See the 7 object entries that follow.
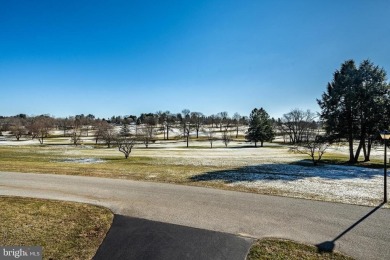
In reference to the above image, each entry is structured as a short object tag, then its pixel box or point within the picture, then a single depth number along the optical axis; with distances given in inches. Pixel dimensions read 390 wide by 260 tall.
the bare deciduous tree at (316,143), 1306.7
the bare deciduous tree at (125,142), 1542.7
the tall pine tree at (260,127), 3014.3
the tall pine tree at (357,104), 1246.3
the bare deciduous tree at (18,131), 3692.2
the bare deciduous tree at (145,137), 2758.4
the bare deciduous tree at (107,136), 2532.0
